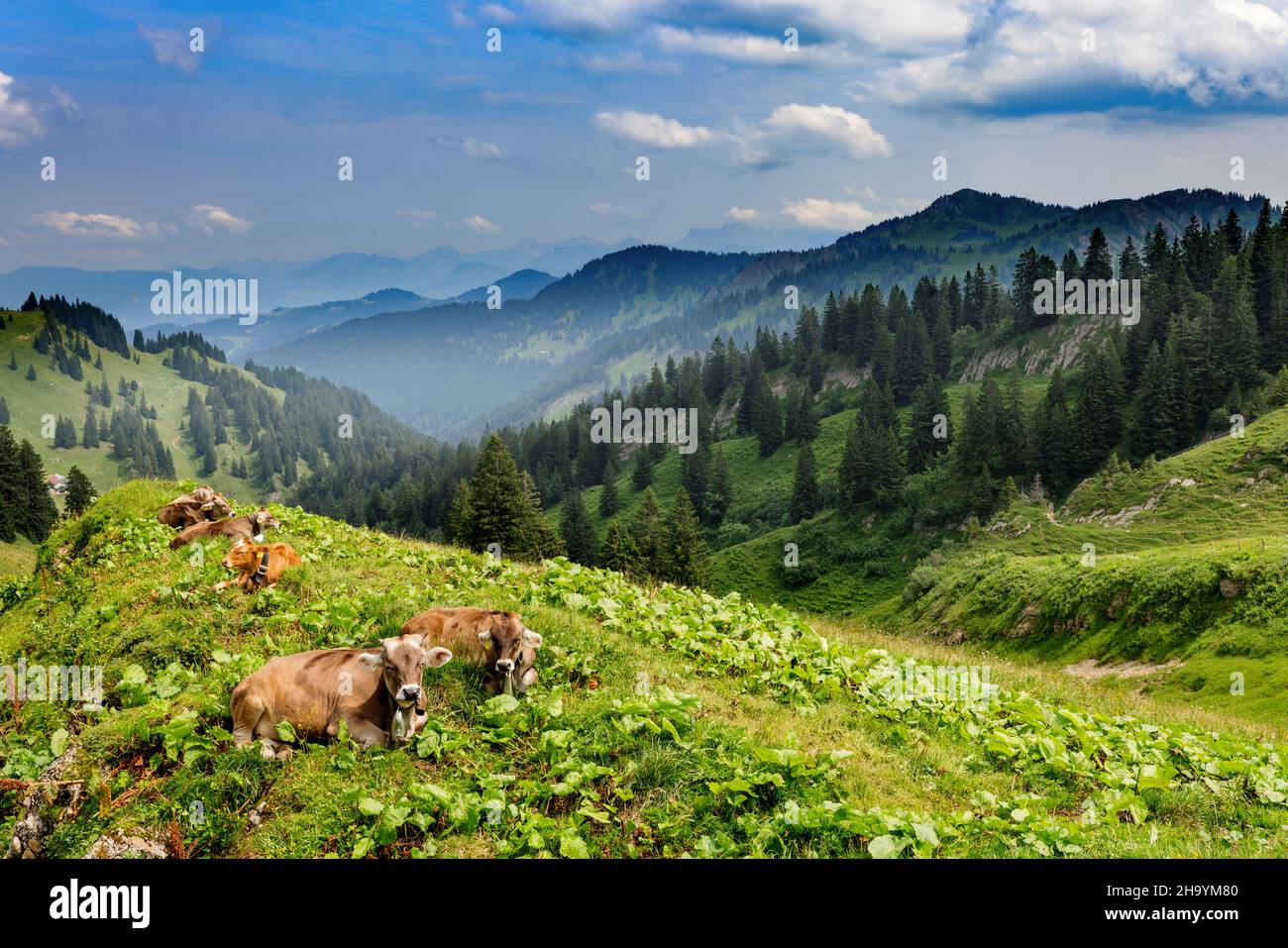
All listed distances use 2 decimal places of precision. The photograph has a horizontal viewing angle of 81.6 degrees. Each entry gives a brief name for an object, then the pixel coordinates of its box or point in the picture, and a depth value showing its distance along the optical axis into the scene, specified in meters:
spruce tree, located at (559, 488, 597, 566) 123.88
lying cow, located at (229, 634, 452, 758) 9.34
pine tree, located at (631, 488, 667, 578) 81.12
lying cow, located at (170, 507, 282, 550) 19.48
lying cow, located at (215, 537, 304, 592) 14.90
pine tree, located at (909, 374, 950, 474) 129.12
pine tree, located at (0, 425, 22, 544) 97.25
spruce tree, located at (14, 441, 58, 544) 101.00
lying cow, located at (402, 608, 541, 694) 10.77
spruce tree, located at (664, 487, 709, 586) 80.88
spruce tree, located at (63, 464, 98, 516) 91.94
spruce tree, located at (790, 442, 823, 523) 132.25
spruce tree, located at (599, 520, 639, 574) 86.12
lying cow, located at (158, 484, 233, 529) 21.77
